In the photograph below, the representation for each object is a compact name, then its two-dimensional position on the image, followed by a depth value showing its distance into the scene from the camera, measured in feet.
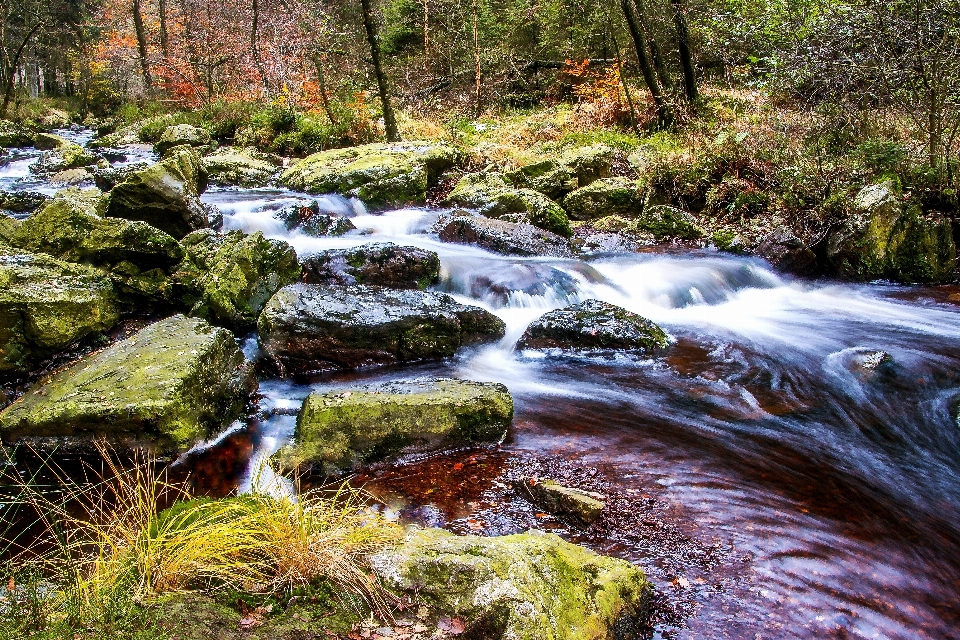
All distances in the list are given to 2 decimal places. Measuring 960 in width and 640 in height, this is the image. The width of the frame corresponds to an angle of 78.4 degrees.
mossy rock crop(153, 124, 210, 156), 64.28
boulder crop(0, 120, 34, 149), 70.79
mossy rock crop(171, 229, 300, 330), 24.98
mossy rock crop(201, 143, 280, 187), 52.13
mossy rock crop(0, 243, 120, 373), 20.36
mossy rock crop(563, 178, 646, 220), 44.75
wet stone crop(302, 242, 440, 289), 29.04
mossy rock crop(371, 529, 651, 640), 8.32
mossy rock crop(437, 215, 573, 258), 37.27
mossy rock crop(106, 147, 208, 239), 31.55
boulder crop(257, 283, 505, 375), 22.50
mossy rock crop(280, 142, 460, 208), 46.73
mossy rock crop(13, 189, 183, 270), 26.35
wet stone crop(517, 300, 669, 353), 25.16
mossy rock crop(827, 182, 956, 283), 33.22
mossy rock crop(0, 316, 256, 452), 16.37
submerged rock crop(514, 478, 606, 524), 13.70
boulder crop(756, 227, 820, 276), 35.83
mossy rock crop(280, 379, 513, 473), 16.10
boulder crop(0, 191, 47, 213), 39.09
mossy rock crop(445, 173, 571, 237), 40.96
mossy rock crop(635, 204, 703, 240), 40.60
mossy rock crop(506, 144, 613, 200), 47.32
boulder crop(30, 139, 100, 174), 54.39
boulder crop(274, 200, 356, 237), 39.83
